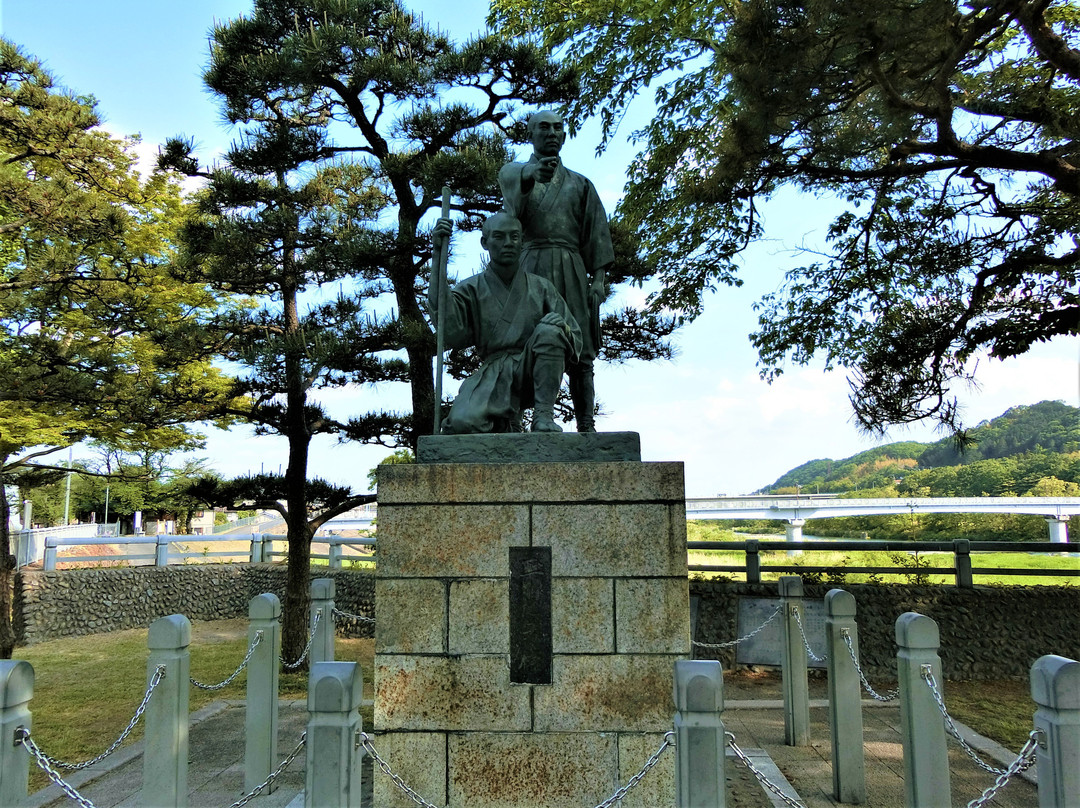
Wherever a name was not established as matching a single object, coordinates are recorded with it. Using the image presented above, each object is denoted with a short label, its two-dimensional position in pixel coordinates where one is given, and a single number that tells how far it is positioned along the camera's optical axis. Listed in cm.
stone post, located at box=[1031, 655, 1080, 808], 258
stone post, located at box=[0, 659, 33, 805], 294
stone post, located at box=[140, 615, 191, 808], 329
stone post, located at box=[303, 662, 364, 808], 258
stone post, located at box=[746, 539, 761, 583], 955
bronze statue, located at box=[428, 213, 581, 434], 427
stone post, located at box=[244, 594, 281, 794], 471
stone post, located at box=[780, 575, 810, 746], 580
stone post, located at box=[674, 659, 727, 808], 240
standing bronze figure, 460
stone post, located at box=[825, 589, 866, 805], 460
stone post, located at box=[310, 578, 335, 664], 618
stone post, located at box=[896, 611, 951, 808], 337
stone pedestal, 365
